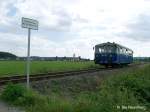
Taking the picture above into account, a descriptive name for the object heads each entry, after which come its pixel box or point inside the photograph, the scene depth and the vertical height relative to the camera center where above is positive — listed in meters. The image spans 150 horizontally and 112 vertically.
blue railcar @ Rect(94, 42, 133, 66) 14.59 +0.46
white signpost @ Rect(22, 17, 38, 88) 4.60 +1.25
